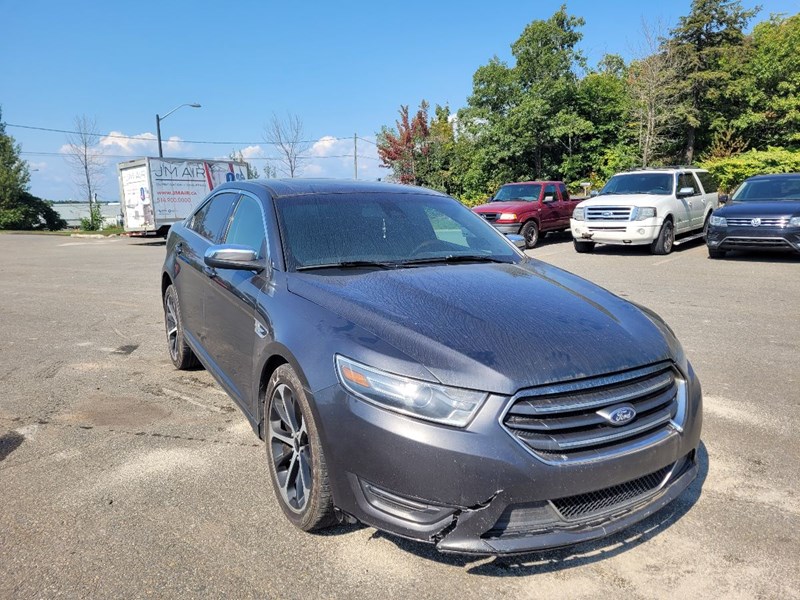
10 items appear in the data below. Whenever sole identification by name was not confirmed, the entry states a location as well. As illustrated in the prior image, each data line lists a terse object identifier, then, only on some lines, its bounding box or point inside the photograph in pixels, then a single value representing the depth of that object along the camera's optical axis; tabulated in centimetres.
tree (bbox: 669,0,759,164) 2777
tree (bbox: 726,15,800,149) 2669
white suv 1284
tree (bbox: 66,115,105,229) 4082
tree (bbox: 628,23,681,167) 2639
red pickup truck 1546
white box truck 2236
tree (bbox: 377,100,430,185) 3672
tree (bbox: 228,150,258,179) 2667
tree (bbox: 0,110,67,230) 4066
